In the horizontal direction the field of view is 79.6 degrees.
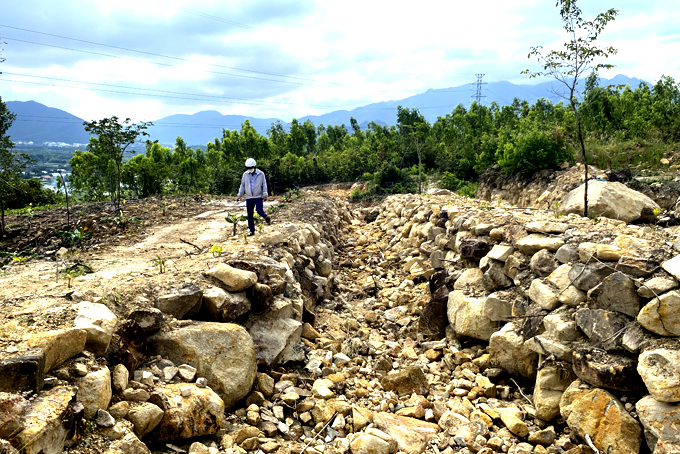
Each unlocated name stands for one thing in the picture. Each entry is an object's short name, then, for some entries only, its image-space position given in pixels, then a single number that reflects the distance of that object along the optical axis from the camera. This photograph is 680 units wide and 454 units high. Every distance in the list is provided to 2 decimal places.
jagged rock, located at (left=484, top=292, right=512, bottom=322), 5.62
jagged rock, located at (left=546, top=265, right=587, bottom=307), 4.72
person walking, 7.56
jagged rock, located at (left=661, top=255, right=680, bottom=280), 3.94
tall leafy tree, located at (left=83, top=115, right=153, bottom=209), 12.71
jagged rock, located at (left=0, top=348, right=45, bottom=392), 2.64
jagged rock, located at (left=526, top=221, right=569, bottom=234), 5.85
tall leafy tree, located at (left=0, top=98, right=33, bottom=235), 10.43
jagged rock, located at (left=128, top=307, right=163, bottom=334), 3.99
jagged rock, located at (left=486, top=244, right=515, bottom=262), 6.20
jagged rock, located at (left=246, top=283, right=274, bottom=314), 5.16
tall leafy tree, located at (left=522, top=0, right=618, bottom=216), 7.79
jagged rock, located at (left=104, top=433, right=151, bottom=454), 2.74
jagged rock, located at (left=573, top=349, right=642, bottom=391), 3.82
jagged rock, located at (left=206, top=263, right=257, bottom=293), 5.00
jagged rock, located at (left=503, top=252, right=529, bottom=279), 5.87
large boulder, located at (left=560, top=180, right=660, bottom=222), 7.55
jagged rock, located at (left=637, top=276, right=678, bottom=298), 3.94
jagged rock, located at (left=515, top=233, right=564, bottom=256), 5.54
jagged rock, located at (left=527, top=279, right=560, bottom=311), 4.94
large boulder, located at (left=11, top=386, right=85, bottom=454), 2.41
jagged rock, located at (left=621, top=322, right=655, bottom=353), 3.87
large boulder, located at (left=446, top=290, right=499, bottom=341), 5.72
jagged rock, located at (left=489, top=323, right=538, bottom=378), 4.93
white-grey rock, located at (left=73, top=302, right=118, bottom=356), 3.32
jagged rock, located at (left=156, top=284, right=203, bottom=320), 4.37
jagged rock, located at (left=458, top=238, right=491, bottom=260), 6.98
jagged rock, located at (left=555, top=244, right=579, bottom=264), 5.15
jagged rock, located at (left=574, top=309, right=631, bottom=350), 4.10
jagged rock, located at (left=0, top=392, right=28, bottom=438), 2.38
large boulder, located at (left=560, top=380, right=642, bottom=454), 3.60
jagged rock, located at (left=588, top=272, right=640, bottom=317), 4.18
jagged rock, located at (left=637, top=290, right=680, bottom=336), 3.76
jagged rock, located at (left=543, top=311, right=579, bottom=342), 4.54
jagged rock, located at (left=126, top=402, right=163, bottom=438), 3.04
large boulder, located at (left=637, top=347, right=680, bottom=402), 3.43
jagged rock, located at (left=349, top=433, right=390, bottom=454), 3.52
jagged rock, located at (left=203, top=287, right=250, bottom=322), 4.62
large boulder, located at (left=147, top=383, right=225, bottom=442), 3.21
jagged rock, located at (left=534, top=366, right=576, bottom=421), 4.27
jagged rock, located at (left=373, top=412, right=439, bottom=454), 3.69
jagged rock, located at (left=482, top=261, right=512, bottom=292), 6.02
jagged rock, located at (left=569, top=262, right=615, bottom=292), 4.58
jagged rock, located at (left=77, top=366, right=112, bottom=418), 2.90
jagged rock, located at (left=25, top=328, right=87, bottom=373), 2.96
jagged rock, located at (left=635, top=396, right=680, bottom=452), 3.36
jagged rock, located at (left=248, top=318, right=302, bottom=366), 4.83
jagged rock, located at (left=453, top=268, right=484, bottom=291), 6.51
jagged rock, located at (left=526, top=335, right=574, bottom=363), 4.43
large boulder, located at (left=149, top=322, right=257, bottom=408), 4.00
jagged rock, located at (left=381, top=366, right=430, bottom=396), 4.73
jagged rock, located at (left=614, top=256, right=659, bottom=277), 4.23
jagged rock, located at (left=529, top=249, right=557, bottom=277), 5.39
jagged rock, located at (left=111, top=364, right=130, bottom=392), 3.25
